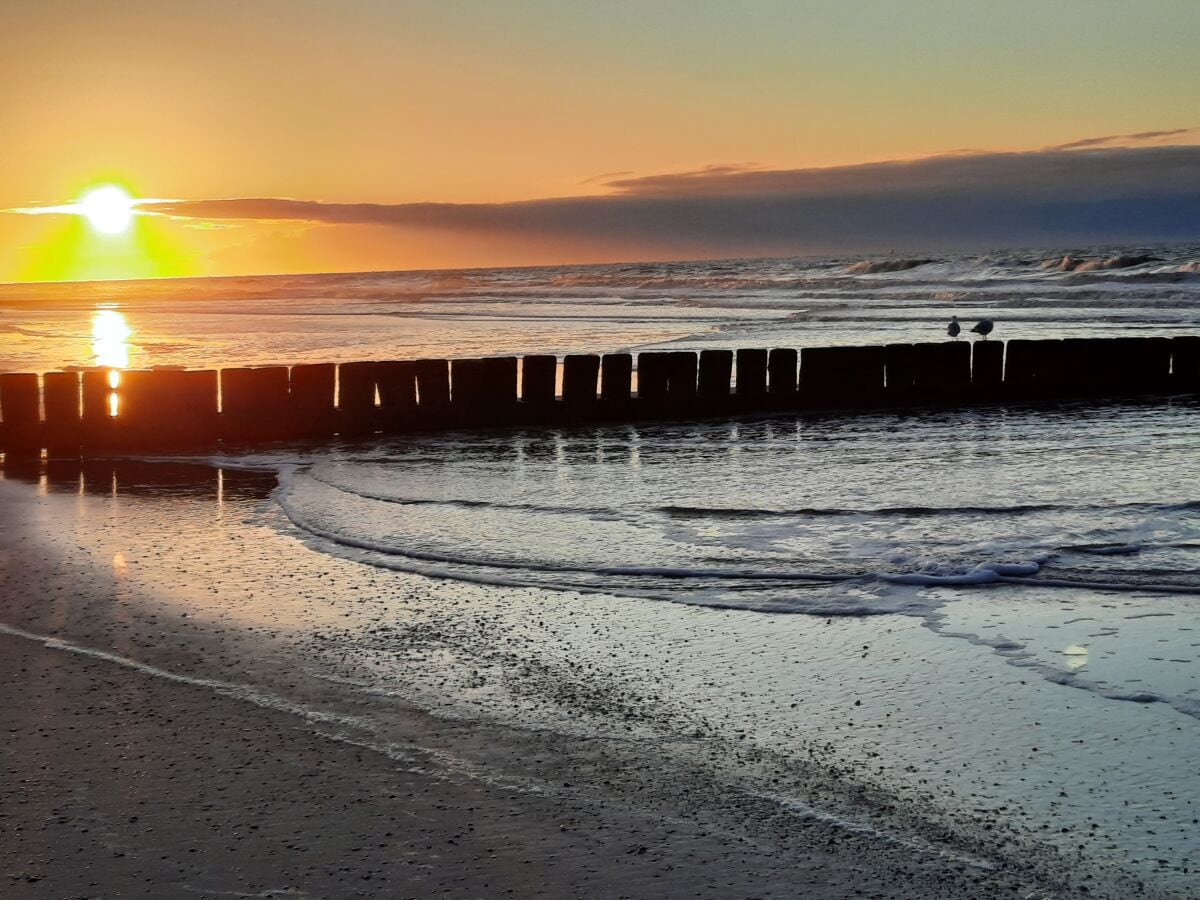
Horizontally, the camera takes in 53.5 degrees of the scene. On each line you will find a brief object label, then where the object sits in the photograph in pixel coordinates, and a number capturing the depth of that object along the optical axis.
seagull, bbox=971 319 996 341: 19.88
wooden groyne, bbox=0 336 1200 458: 11.01
